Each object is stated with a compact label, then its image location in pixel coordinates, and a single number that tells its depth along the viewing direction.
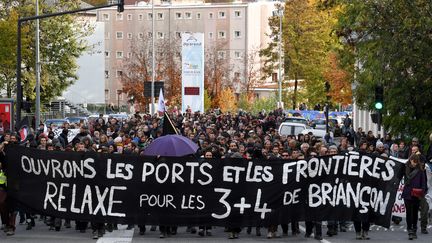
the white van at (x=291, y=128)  43.03
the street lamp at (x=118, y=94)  118.77
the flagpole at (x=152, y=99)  69.55
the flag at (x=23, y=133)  29.11
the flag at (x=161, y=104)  49.09
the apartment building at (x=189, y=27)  121.69
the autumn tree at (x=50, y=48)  63.53
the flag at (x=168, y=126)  22.00
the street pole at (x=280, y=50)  86.38
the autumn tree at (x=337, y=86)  74.50
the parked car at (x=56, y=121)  52.40
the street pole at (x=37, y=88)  46.50
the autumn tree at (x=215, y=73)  100.94
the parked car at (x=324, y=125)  53.62
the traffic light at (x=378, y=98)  34.00
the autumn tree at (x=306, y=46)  93.94
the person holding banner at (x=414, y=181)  19.17
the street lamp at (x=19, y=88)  37.41
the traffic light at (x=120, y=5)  35.11
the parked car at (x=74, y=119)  63.01
